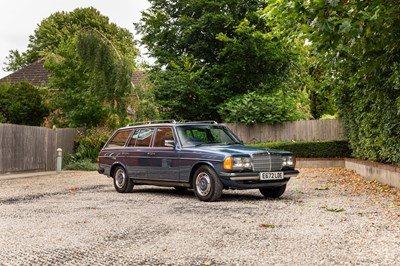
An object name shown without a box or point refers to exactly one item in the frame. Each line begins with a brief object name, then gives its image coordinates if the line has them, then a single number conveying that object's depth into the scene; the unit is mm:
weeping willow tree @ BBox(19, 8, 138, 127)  26016
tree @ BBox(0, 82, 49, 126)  27312
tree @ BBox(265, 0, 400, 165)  8453
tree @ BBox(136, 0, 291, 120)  27219
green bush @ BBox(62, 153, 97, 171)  23469
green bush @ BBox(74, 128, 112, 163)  25300
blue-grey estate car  10094
